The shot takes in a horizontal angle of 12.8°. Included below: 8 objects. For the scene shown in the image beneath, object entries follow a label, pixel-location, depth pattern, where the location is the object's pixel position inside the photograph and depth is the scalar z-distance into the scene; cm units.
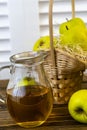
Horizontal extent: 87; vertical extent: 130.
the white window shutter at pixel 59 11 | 156
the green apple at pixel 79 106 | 87
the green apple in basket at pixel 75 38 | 100
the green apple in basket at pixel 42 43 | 105
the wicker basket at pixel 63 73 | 98
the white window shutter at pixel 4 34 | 157
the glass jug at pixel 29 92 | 86
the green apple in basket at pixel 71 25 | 106
